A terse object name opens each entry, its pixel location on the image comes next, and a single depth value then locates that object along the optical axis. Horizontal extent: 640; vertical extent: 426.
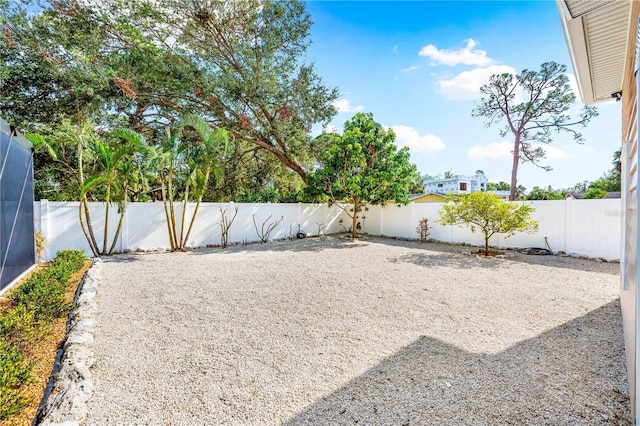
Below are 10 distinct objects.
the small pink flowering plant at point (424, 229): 10.09
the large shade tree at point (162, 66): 7.48
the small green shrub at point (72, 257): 5.36
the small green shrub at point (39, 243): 6.12
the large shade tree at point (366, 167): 9.30
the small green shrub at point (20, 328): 2.46
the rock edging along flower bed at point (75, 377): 1.76
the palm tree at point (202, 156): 7.82
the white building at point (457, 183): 43.56
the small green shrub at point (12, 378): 1.67
